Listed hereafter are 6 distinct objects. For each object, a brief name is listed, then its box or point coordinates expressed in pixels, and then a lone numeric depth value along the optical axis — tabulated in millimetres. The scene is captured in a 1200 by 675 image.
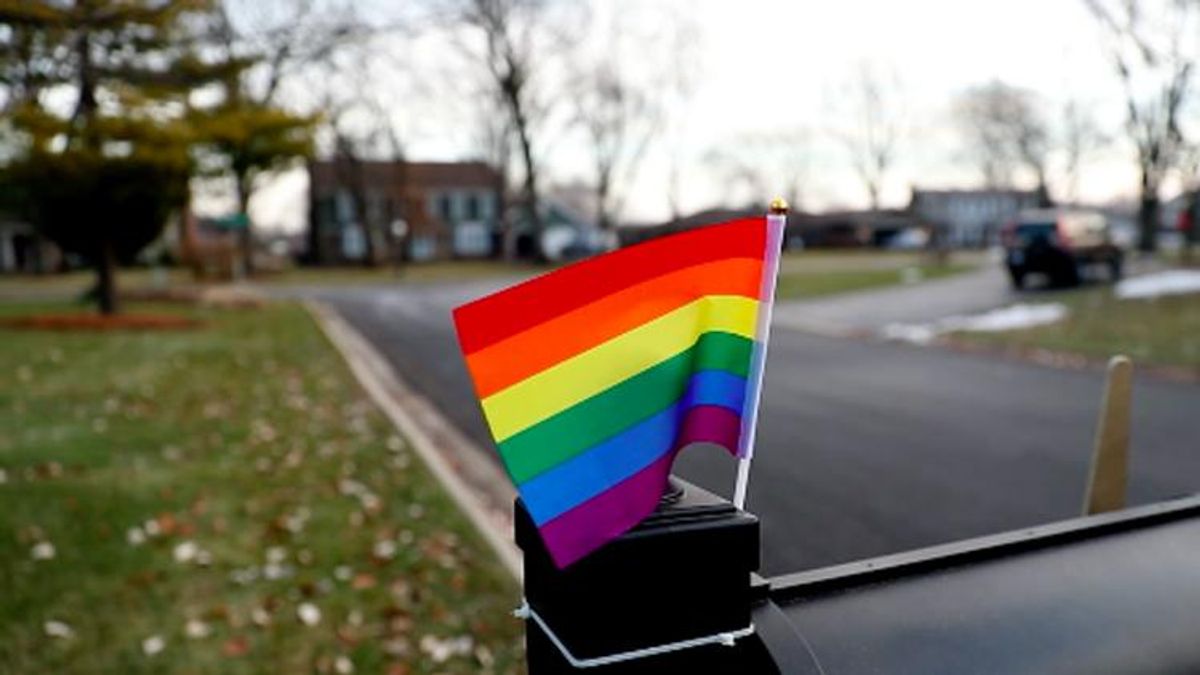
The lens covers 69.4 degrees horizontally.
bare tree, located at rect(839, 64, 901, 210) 61441
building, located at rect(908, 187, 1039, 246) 68812
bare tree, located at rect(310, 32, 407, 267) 47094
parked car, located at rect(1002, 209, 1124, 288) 19906
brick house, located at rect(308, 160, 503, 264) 58250
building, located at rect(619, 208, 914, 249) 62500
